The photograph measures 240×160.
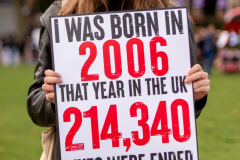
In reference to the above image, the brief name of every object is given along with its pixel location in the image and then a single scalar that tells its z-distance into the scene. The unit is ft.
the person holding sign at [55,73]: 6.01
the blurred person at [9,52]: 83.62
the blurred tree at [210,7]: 114.83
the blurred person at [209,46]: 51.79
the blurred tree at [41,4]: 100.17
